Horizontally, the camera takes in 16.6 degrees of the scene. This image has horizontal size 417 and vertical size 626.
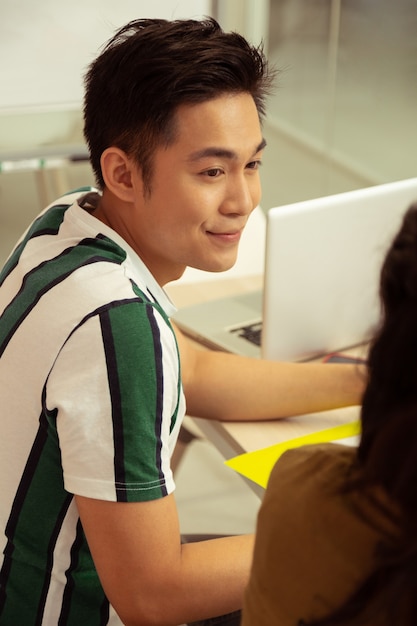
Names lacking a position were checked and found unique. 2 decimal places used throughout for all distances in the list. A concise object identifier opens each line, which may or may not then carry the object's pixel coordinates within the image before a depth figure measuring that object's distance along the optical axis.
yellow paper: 1.61
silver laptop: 1.75
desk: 1.71
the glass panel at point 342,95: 3.61
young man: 1.42
